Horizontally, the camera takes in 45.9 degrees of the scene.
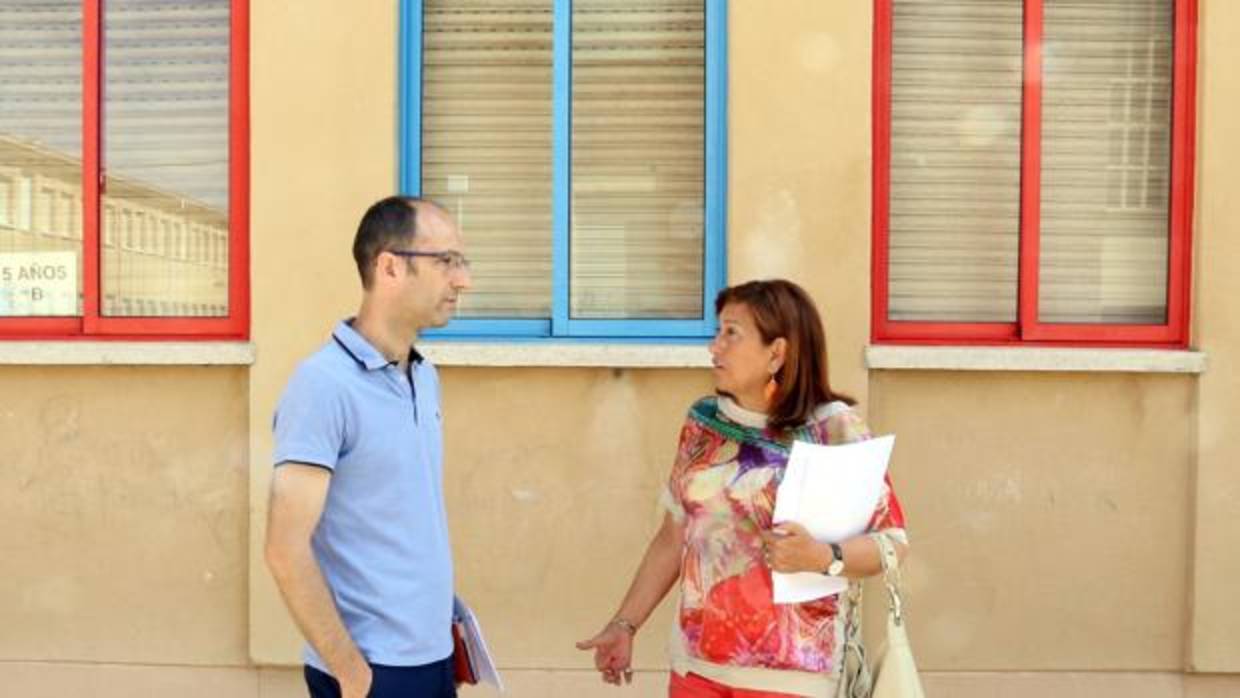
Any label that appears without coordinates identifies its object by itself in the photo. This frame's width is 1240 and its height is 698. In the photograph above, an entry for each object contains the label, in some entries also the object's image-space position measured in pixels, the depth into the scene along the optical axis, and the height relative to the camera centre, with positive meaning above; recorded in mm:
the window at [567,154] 5598 +579
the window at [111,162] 5707 +532
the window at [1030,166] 5617 +563
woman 3258 -477
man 2826 -369
